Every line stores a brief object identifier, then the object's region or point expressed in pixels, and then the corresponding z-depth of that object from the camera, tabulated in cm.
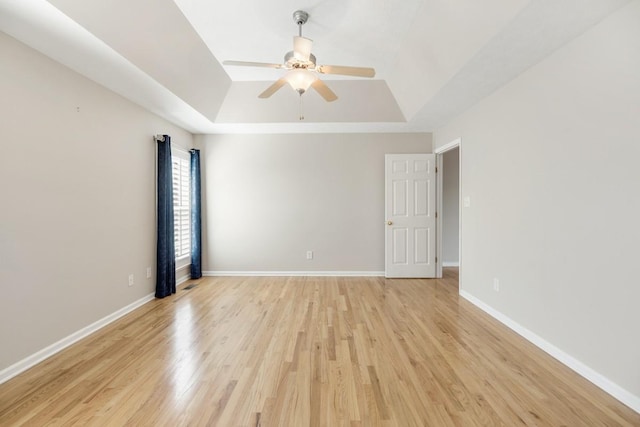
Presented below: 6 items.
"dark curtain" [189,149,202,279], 496
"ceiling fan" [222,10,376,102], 243
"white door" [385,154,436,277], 498
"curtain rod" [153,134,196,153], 397
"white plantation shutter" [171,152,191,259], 455
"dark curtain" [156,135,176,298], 396
